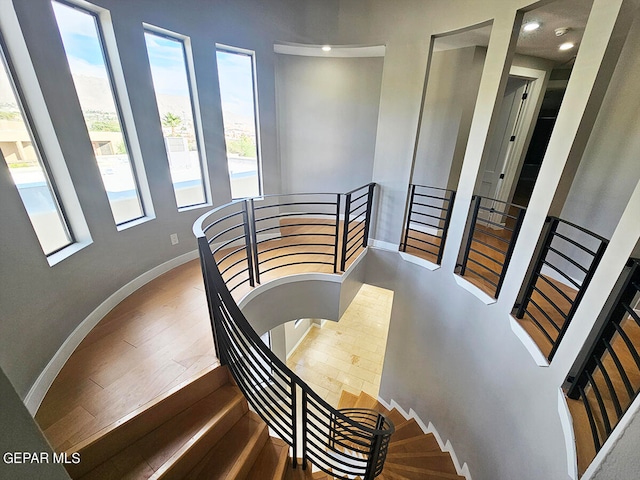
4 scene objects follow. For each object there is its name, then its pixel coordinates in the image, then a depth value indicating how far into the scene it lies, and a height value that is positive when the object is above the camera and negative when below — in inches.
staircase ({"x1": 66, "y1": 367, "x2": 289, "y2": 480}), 53.8 -64.4
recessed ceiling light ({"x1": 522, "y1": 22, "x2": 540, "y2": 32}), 101.8 +40.8
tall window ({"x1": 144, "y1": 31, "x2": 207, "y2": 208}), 103.8 +6.4
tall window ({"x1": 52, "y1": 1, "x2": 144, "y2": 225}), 81.0 +7.1
